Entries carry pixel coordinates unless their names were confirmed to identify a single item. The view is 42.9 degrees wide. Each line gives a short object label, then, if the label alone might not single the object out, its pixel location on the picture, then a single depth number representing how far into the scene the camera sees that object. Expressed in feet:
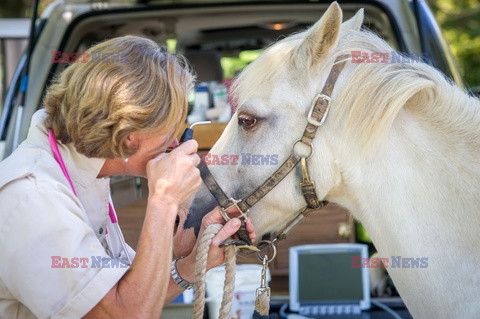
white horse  5.57
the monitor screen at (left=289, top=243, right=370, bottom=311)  9.93
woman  4.86
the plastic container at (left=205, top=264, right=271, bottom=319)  9.61
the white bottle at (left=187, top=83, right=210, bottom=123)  11.35
